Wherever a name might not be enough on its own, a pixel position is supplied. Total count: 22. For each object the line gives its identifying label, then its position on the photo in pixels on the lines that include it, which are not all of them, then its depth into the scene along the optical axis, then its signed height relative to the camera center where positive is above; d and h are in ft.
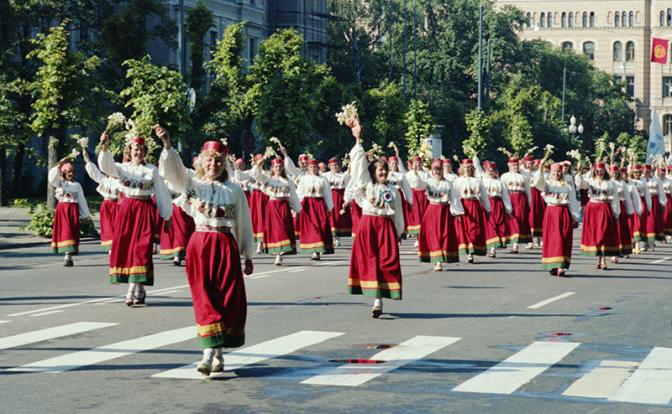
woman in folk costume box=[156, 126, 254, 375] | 36.45 -0.77
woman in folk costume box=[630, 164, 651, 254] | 100.63 +0.29
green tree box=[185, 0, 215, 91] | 159.63 +21.59
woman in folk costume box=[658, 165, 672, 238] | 112.47 +1.00
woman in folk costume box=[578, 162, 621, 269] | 80.89 -0.08
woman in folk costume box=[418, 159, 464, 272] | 75.87 -0.30
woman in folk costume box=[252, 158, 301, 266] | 81.20 +0.49
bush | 105.40 -0.50
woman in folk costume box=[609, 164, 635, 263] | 85.44 +0.47
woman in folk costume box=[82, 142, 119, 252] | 71.97 +0.84
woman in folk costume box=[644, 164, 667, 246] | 106.01 +1.11
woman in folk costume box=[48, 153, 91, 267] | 77.36 +0.29
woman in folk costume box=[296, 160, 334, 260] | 84.33 +0.15
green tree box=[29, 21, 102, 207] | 107.86 +9.52
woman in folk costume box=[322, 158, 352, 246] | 103.09 +1.57
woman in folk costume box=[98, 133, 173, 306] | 53.98 -0.06
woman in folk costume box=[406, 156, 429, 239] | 105.09 +0.41
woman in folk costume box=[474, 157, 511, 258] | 92.48 +1.08
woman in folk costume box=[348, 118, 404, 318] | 51.06 -0.68
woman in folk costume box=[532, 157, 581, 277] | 72.69 -0.02
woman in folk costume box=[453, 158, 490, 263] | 83.35 +0.40
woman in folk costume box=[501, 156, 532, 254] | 98.84 +1.31
